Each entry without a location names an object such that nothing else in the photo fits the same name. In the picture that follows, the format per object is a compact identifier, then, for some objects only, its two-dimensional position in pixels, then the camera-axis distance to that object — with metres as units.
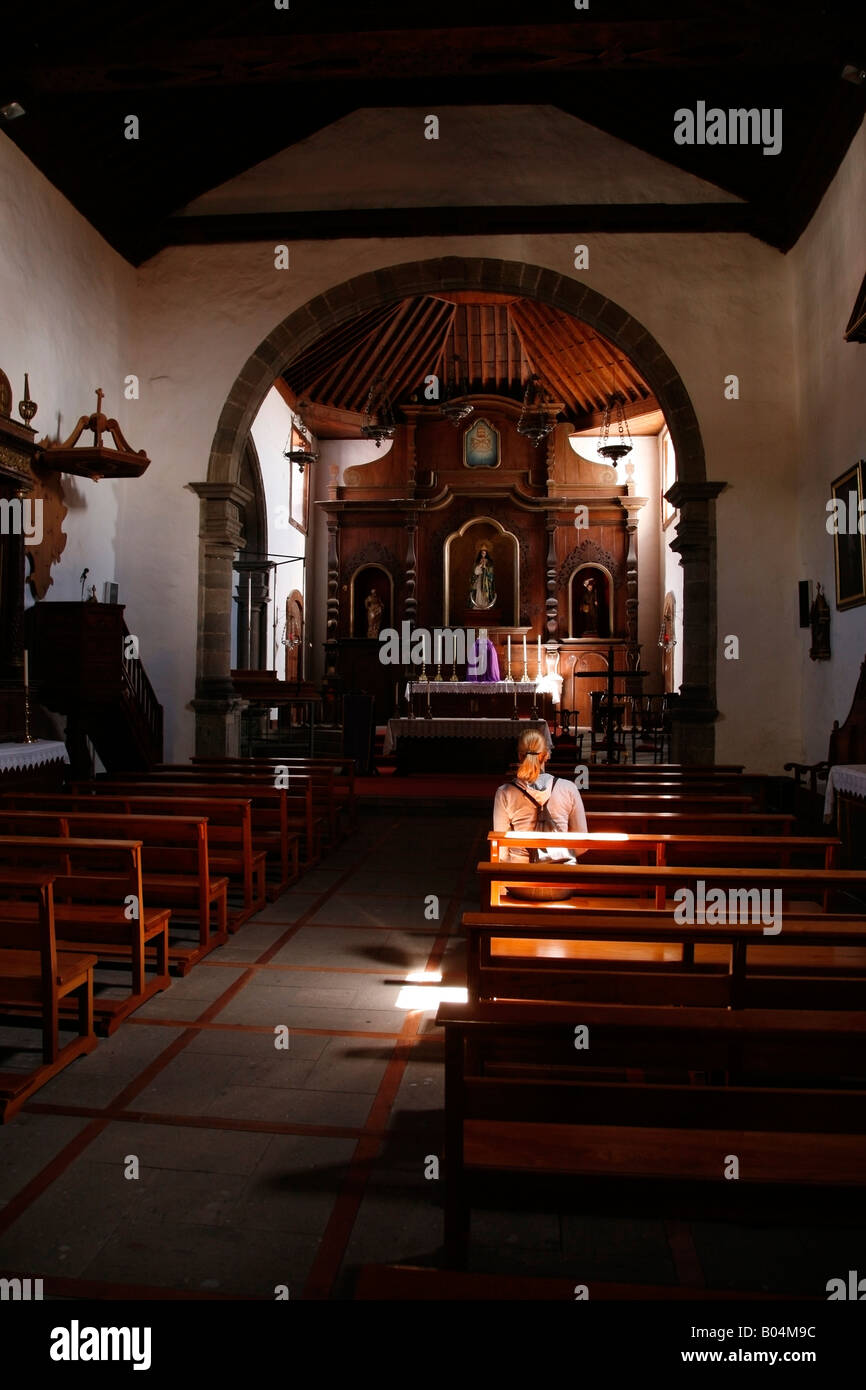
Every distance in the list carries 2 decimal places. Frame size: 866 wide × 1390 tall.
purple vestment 14.56
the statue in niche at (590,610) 18.56
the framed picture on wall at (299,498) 18.62
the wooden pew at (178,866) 4.80
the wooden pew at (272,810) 6.45
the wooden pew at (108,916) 4.09
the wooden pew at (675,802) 5.91
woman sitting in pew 4.70
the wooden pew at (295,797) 6.95
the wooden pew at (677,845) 4.05
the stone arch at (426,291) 10.47
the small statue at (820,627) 9.17
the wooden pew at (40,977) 3.34
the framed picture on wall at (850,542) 7.87
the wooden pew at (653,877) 3.48
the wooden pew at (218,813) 5.54
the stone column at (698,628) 10.38
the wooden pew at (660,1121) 1.89
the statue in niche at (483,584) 18.62
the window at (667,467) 18.34
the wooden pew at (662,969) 2.73
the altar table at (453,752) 12.35
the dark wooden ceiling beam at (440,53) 7.46
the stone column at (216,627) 10.86
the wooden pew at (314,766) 8.20
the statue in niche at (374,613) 18.70
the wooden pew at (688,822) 5.10
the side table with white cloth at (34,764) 6.98
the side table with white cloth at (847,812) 6.16
